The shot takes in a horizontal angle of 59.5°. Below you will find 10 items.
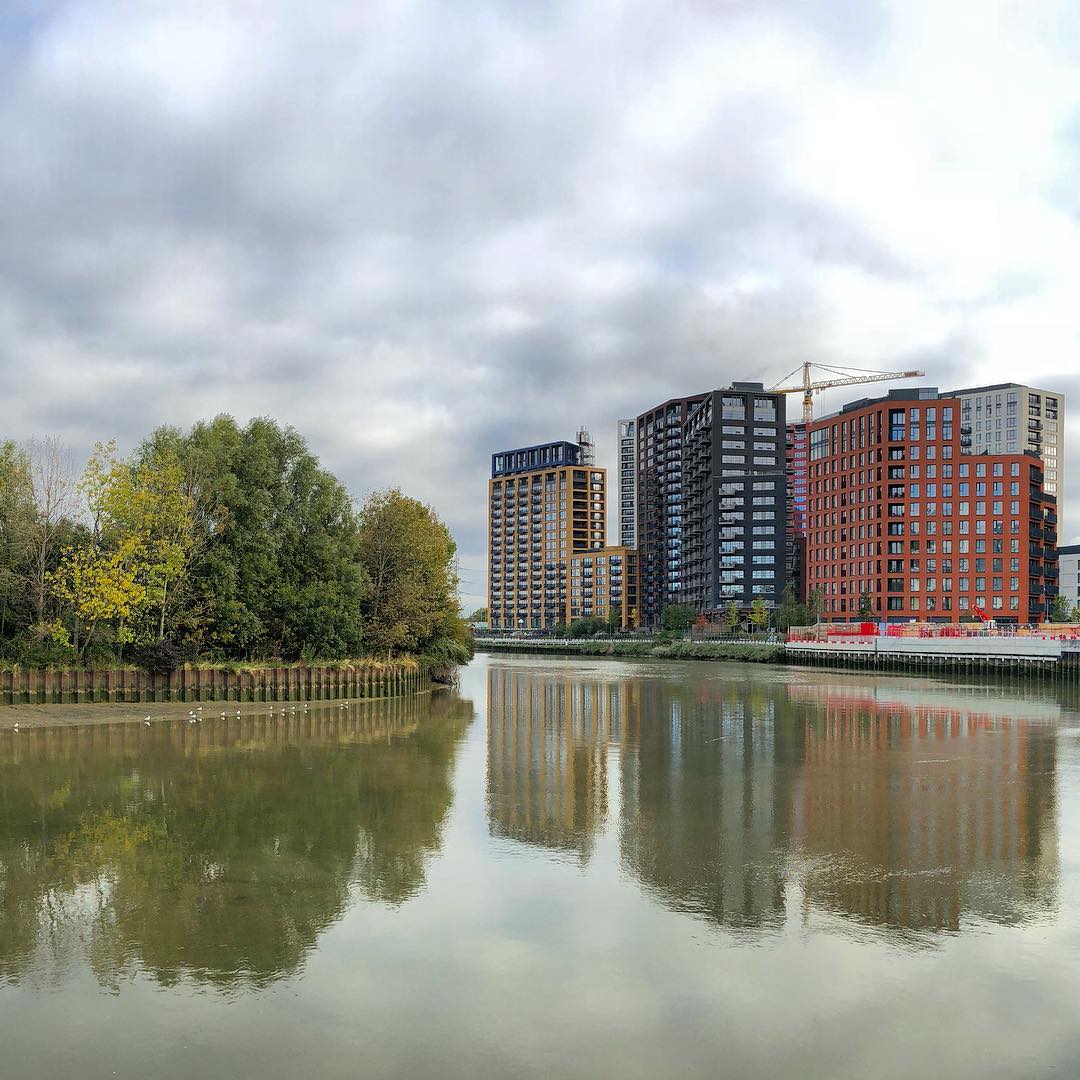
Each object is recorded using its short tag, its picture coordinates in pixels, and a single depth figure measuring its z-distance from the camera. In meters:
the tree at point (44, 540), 47.50
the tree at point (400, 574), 61.12
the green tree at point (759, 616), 196.62
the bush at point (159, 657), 46.19
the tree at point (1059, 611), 165.00
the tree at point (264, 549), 50.31
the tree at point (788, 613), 173.88
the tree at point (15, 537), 47.69
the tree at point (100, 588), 45.50
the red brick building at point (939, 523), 158.88
